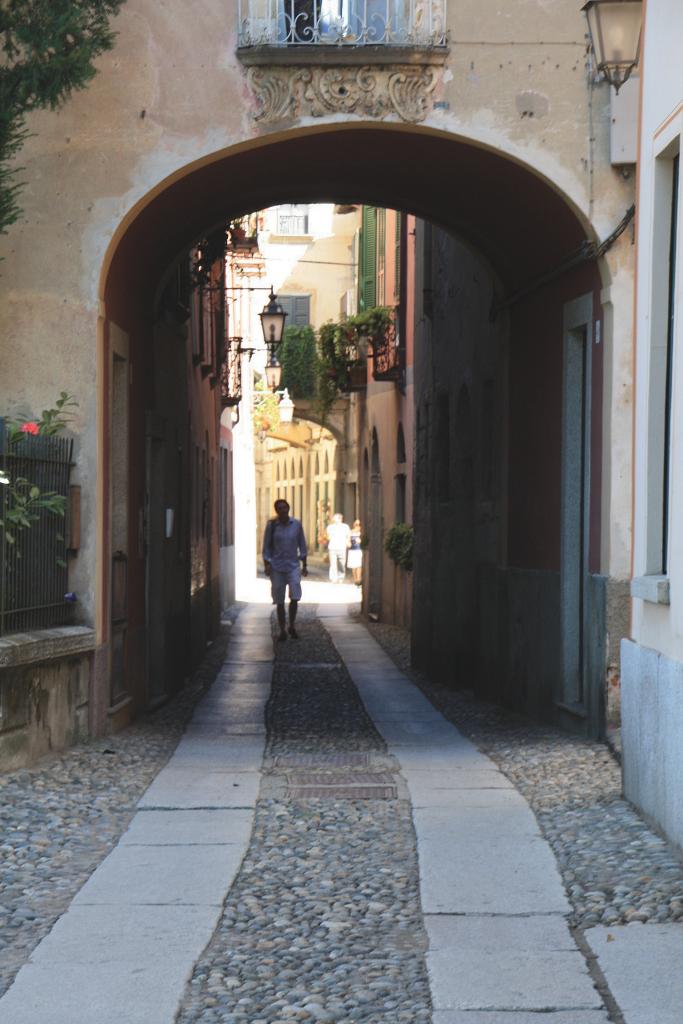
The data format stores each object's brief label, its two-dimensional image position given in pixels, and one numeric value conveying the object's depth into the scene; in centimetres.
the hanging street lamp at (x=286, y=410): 4406
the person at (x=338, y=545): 4034
